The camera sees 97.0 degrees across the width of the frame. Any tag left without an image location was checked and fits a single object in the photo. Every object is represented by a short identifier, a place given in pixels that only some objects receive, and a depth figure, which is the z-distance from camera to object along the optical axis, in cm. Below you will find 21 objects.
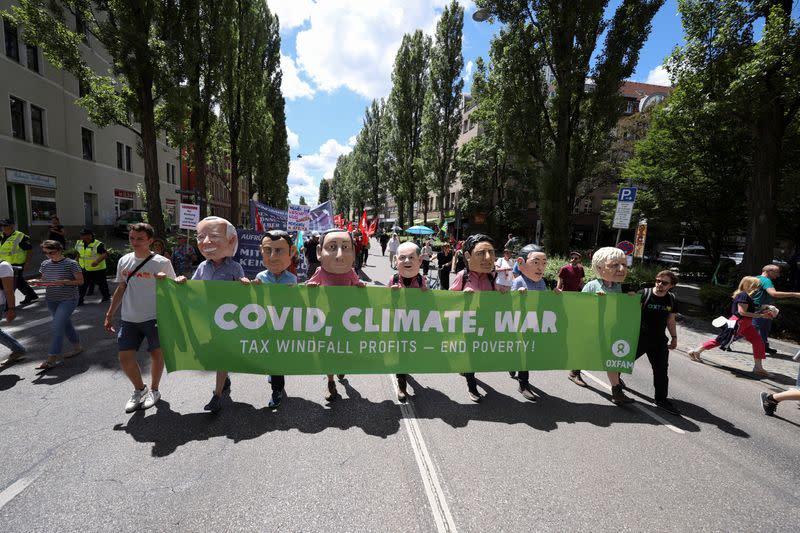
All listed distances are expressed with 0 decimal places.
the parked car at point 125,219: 2469
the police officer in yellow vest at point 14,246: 680
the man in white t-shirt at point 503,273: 522
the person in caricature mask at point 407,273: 407
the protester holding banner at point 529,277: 438
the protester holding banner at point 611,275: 416
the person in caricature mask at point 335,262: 390
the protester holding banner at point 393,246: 1600
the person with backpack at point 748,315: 542
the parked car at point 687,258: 2198
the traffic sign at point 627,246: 1066
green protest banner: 364
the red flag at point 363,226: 1315
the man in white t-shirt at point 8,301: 432
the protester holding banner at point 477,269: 418
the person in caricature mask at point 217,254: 367
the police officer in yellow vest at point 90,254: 757
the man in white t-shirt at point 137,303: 359
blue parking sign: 926
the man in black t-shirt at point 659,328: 415
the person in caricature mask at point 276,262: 384
